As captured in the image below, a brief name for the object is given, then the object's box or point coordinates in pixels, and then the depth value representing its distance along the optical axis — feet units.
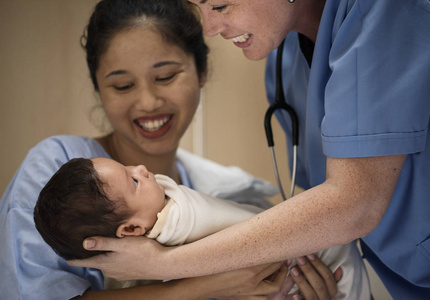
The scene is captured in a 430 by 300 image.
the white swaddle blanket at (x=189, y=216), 3.65
